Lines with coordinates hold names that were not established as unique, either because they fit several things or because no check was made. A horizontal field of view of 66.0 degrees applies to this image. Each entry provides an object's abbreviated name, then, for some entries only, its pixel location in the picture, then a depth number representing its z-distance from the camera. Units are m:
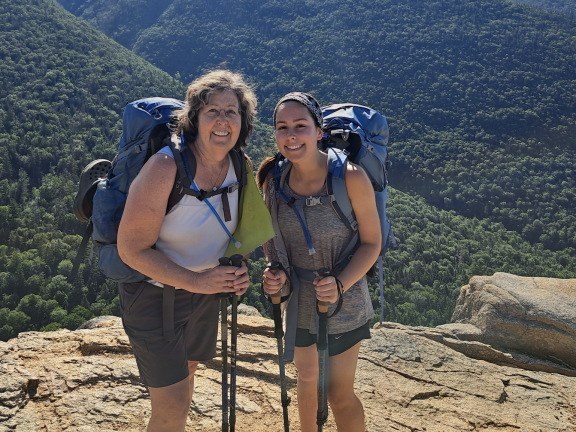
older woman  2.12
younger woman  2.45
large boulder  5.65
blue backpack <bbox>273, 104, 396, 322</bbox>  2.45
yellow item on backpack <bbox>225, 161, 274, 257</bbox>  2.44
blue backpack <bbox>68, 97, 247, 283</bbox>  2.22
